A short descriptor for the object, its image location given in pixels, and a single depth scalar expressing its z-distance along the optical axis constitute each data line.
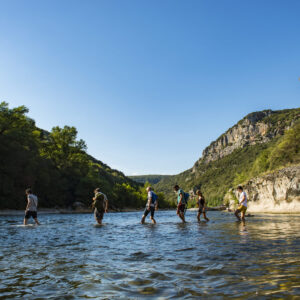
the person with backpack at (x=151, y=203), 18.79
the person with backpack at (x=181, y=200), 18.82
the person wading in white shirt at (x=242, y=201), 18.20
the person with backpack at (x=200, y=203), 20.56
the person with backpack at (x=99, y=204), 18.55
